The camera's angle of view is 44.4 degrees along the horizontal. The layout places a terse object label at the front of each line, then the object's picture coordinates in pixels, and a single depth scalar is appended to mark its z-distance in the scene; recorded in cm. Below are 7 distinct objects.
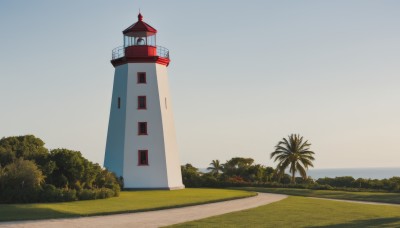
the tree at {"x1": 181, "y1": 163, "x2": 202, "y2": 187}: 4262
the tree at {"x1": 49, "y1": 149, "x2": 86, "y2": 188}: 2891
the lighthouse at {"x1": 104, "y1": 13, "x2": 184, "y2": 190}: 3753
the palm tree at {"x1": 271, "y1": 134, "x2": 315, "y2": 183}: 5072
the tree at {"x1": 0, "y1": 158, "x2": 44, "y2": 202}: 2552
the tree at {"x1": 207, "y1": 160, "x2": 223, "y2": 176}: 6409
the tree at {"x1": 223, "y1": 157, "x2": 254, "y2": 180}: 4983
